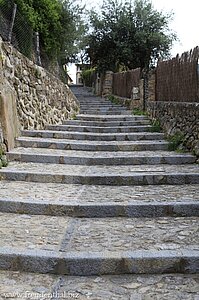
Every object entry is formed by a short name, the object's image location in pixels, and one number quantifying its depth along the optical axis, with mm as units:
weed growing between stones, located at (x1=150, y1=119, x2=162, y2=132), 8570
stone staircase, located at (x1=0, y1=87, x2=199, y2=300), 2936
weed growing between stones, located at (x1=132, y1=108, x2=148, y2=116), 10930
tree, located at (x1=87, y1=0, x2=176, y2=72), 18562
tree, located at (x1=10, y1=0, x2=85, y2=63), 11164
